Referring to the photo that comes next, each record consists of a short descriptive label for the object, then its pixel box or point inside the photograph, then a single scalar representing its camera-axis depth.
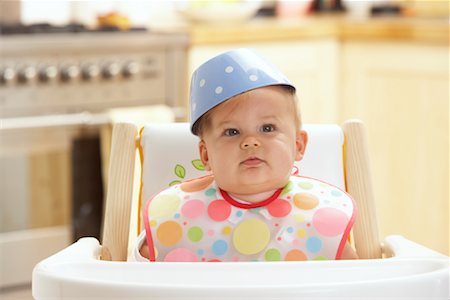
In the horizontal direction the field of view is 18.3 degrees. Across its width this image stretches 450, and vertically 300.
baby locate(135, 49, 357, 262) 1.66
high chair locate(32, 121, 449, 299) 1.42
